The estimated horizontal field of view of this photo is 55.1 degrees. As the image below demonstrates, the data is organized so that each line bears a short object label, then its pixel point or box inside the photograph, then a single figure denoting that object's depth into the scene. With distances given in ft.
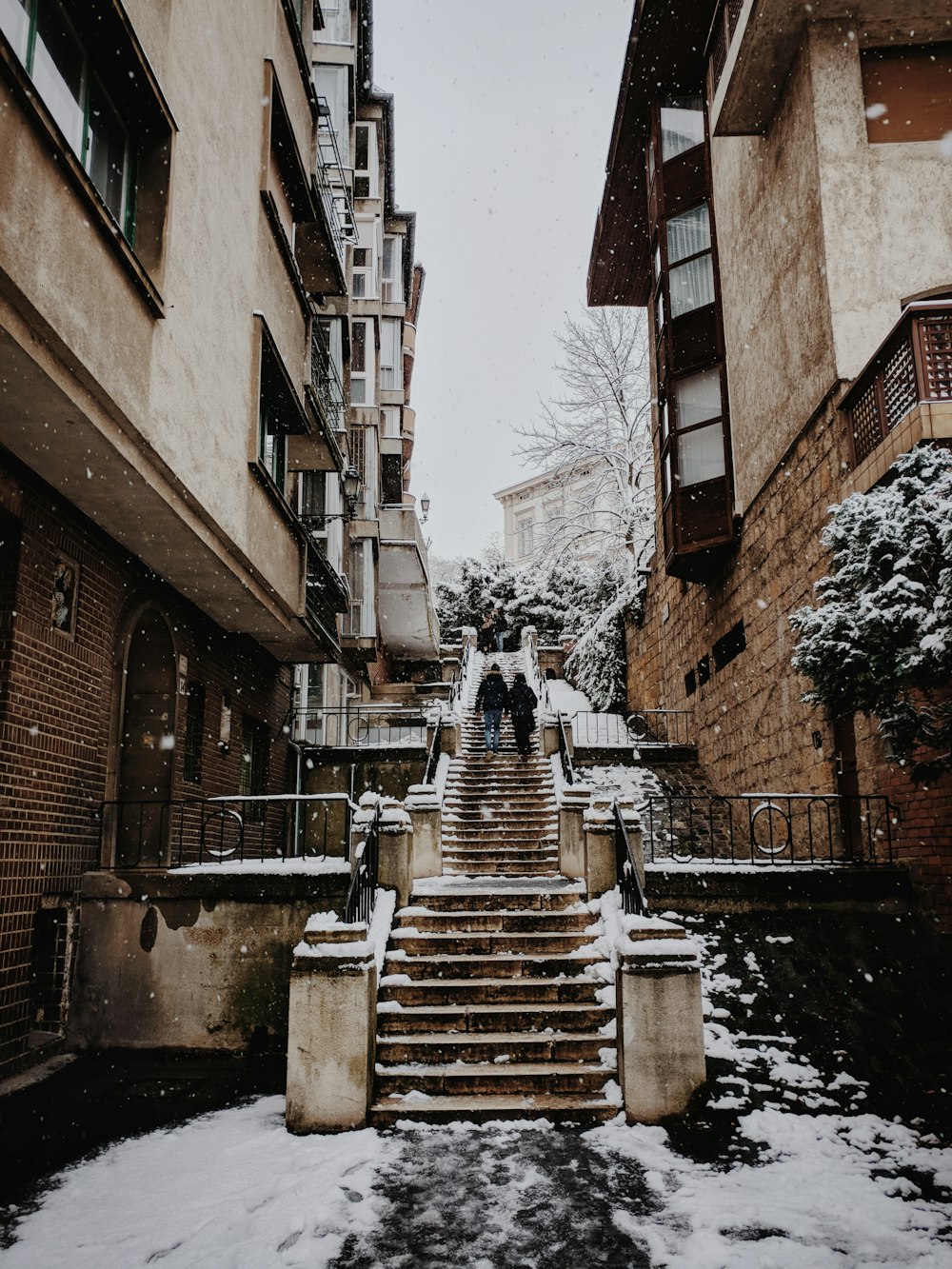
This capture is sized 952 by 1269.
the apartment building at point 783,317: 34.09
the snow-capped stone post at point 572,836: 36.45
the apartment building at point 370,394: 60.95
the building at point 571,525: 98.99
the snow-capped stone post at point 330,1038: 21.61
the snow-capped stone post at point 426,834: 36.29
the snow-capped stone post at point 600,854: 31.24
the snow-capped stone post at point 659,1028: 21.71
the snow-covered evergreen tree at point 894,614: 22.94
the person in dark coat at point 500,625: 108.45
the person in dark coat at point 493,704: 53.67
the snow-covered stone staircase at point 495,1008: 22.67
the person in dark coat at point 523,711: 52.37
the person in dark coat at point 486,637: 88.79
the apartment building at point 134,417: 20.72
